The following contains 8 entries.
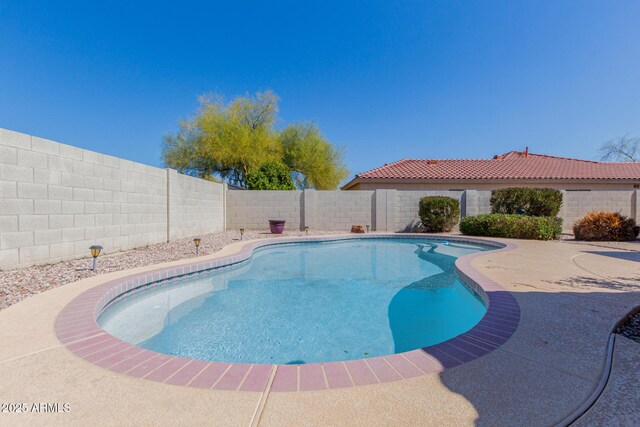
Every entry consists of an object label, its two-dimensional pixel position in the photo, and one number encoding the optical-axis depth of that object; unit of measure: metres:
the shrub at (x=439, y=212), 13.75
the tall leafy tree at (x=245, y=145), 21.84
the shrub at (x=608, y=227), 10.88
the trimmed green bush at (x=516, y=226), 11.16
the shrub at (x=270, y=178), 17.14
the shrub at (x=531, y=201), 12.98
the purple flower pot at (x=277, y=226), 13.22
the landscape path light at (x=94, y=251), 5.53
